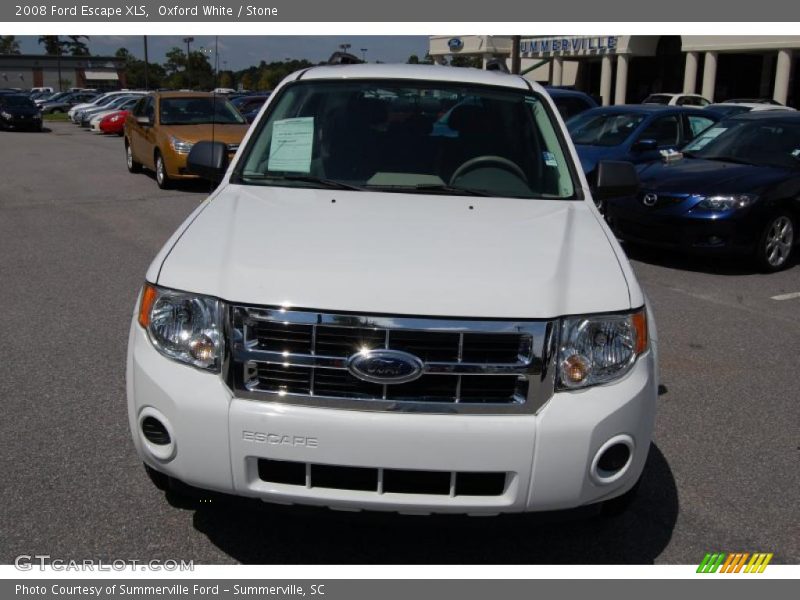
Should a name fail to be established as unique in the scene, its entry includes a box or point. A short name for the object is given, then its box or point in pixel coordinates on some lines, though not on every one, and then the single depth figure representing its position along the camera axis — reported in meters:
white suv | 2.71
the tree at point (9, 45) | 129.40
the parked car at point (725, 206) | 8.27
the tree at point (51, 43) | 129.88
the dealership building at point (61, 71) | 109.88
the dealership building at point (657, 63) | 37.84
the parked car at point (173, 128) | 14.07
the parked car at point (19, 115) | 34.12
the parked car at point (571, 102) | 17.03
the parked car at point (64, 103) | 53.12
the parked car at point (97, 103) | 37.50
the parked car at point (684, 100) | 25.26
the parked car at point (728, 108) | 17.31
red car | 30.53
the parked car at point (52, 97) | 56.49
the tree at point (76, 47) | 128.75
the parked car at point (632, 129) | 11.48
